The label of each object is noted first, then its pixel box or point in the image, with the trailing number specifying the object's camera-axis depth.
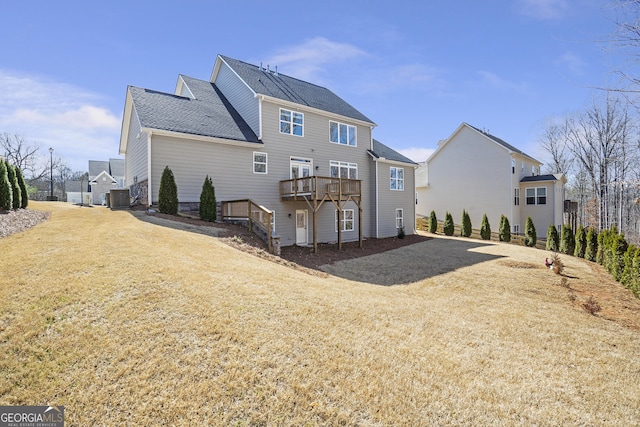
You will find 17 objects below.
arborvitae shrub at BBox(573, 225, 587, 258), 17.66
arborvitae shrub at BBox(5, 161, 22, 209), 12.09
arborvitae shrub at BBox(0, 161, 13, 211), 11.28
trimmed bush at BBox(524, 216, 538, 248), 22.03
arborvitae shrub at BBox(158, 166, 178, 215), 12.95
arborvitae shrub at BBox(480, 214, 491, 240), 23.78
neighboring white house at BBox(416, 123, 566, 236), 25.64
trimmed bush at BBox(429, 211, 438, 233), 25.65
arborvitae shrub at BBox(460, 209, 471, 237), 24.55
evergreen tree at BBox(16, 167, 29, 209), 12.90
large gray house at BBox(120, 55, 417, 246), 13.98
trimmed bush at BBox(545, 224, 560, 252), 19.66
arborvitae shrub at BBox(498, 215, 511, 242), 23.34
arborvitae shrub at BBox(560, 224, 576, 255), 18.67
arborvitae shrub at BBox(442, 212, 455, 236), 24.69
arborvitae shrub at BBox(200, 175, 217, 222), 13.72
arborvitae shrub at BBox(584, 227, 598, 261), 16.75
